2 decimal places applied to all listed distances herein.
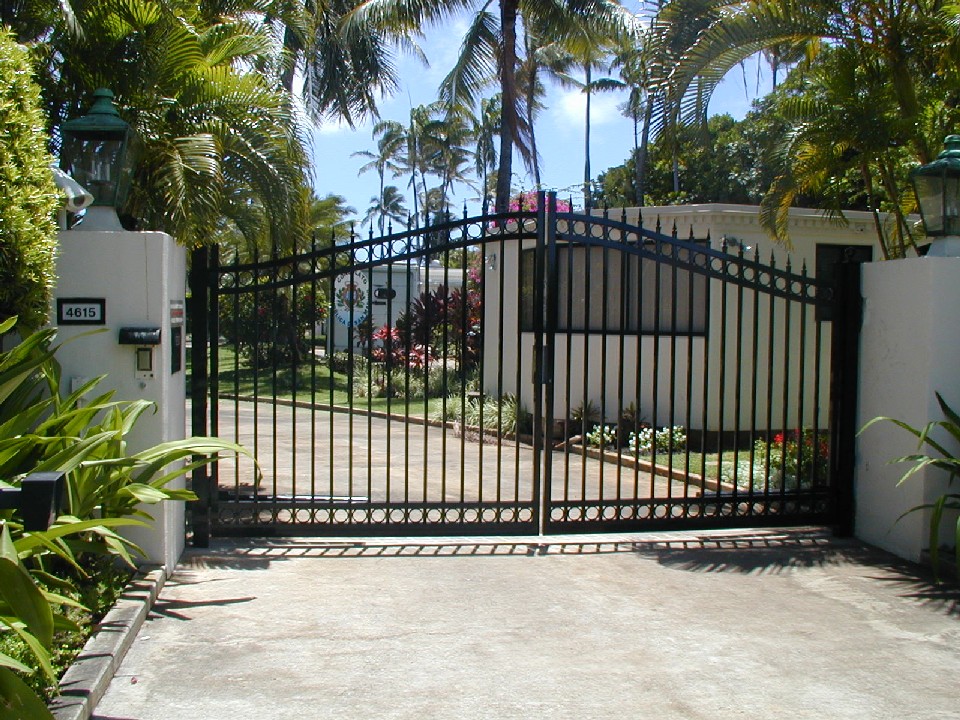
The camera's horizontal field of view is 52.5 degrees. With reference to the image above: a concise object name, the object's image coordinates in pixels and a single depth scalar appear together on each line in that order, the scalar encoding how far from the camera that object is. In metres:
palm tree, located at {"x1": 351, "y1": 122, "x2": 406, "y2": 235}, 71.19
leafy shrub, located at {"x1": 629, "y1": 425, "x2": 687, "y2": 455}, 11.98
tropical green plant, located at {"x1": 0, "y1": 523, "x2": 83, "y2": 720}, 3.29
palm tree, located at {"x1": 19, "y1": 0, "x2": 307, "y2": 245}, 7.98
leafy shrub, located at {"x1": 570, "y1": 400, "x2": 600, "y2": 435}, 13.54
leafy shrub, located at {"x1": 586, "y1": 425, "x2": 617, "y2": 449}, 12.37
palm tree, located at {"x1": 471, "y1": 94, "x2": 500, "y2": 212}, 43.91
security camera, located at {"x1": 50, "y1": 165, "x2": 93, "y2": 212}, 6.02
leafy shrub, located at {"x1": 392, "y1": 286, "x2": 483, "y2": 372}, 20.97
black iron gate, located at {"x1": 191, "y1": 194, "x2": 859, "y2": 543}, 7.13
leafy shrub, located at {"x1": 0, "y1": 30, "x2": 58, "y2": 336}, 4.85
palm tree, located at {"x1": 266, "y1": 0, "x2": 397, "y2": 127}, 20.45
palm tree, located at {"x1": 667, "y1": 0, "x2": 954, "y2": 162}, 8.45
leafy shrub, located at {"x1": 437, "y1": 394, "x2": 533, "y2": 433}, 13.91
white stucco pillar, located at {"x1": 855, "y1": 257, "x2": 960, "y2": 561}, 6.88
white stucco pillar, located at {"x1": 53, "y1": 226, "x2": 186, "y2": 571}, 6.04
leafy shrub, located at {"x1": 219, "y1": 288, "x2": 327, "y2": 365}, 25.41
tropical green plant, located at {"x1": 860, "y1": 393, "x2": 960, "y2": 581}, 6.30
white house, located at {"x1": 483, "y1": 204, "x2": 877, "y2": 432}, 12.54
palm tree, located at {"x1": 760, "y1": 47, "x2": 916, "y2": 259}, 8.83
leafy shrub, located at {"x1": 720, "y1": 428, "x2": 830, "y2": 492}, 9.45
